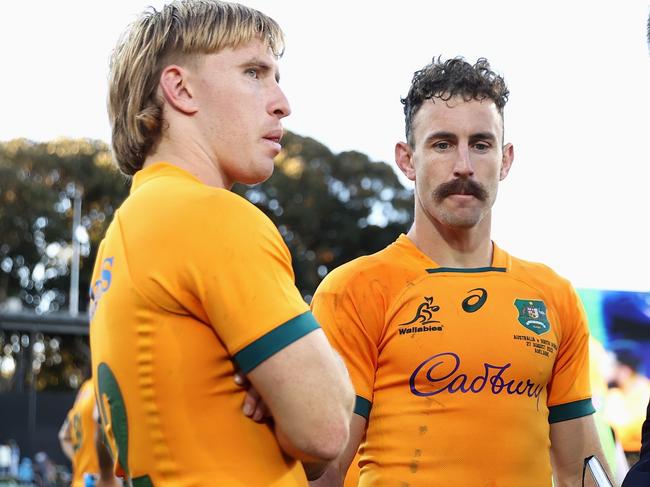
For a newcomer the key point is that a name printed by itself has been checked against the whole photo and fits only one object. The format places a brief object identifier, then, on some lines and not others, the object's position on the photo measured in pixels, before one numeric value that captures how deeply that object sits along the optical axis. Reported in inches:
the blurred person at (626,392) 267.5
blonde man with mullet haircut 84.9
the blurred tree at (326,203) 1541.6
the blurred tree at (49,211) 1565.0
